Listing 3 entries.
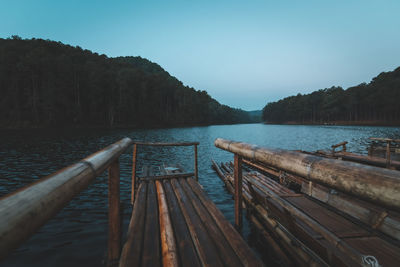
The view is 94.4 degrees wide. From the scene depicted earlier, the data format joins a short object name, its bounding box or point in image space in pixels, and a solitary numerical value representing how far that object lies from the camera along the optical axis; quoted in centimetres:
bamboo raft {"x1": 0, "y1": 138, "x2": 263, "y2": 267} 81
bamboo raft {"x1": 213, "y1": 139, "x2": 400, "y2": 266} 118
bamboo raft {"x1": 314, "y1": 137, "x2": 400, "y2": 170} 1106
